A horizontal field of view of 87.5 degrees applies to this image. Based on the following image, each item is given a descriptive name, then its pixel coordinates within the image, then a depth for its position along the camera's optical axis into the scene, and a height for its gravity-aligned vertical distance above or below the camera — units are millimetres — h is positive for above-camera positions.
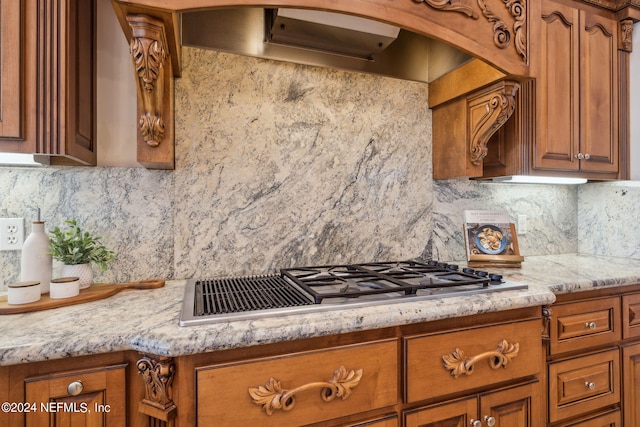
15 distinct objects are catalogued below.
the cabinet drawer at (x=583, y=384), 1263 -677
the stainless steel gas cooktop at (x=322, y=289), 917 -252
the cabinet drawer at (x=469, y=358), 979 -450
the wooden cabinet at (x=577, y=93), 1669 +629
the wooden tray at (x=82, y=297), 935 -250
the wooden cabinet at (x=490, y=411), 997 -623
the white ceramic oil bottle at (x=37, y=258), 1080 -135
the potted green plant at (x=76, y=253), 1115 -124
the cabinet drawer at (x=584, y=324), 1275 -441
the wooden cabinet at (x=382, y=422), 925 -582
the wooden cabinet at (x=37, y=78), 896 +386
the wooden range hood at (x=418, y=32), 961 +577
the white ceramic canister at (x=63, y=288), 1020 -220
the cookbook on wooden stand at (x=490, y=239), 1648 -130
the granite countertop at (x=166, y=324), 748 -274
